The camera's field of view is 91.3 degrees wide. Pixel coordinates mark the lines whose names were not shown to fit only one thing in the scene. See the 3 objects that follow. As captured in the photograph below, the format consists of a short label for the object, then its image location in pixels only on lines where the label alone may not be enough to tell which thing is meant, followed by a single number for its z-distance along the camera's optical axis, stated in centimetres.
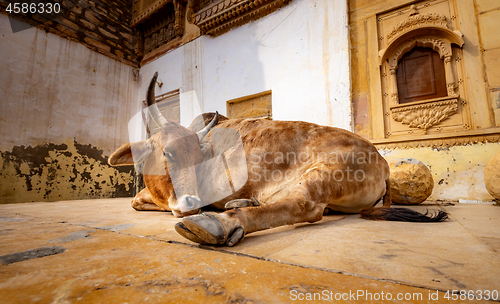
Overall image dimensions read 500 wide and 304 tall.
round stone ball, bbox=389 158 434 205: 357
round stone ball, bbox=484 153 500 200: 313
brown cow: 173
